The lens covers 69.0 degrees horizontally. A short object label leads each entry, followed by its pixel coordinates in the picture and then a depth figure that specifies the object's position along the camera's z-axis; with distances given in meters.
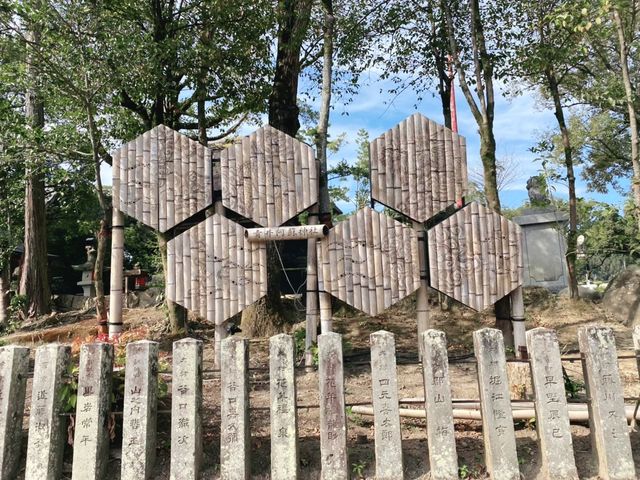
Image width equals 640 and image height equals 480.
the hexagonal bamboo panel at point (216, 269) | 4.84
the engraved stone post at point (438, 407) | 3.17
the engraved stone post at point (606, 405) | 3.10
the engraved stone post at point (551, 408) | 3.12
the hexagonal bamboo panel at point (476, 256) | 4.81
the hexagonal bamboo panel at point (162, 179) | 5.01
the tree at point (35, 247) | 12.10
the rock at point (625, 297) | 7.71
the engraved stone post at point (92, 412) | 3.21
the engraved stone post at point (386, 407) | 3.17
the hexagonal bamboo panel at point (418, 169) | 4.99
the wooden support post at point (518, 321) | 4.80
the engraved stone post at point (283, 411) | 3.19
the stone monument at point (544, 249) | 11.94
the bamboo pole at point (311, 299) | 4.93
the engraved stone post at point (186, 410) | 3.19
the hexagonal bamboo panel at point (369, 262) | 4.81
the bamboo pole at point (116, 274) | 5.06
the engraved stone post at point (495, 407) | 3.13
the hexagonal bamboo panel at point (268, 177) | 4.97
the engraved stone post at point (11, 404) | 3.30
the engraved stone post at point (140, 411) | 3.21
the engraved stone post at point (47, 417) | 3.22
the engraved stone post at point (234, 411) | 3.19
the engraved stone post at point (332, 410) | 3.18
